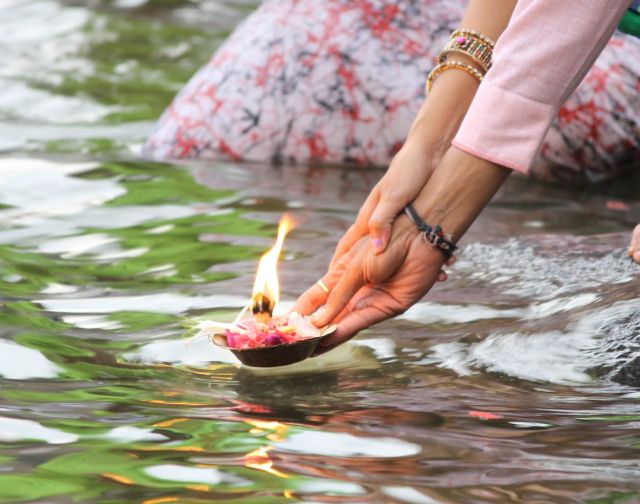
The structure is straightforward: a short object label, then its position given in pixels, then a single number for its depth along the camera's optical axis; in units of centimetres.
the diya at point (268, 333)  423
